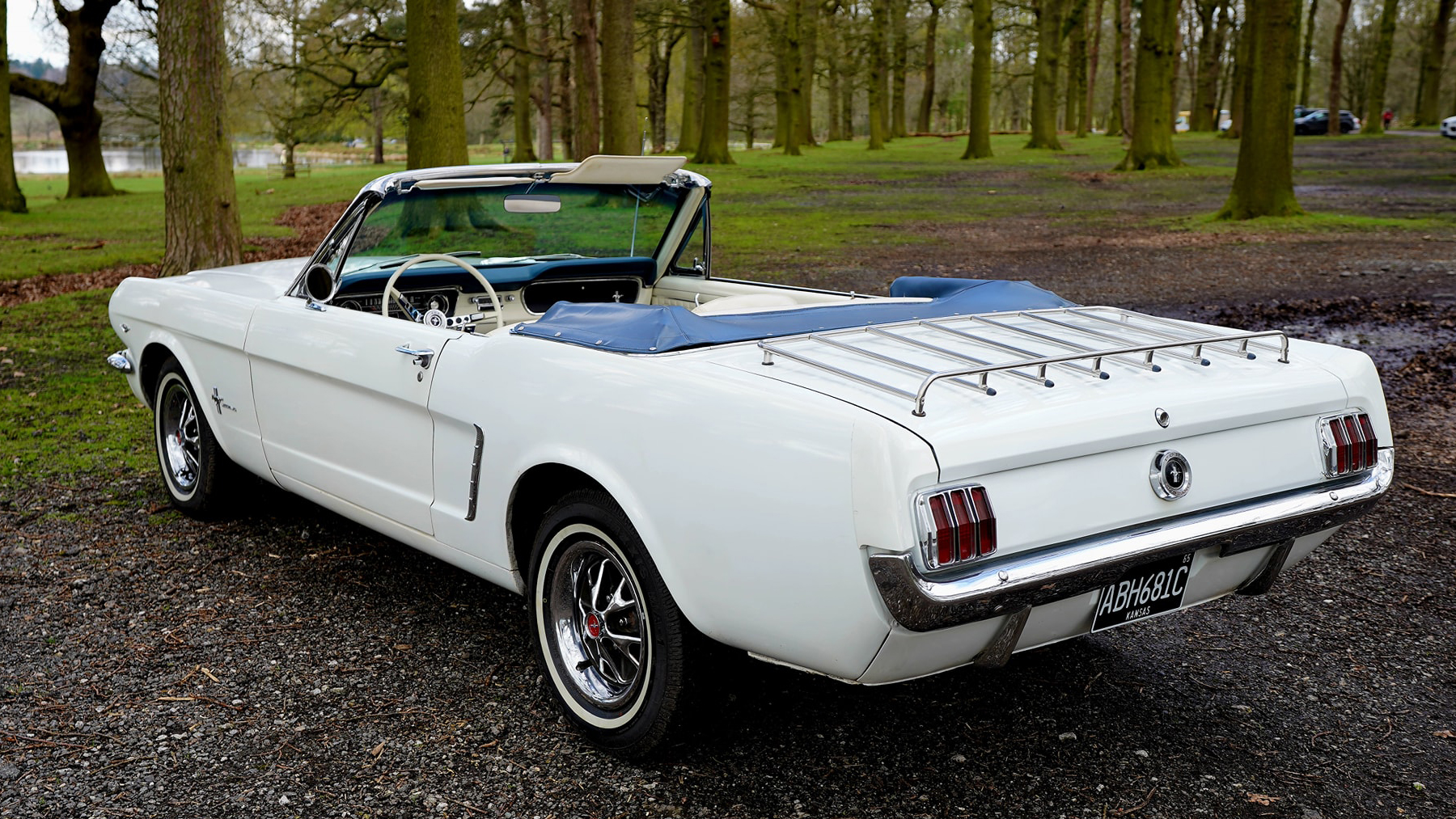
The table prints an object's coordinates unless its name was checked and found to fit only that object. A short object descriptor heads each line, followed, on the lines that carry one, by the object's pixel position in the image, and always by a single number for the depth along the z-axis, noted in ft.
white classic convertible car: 7.97
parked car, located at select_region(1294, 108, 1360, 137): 157.58
